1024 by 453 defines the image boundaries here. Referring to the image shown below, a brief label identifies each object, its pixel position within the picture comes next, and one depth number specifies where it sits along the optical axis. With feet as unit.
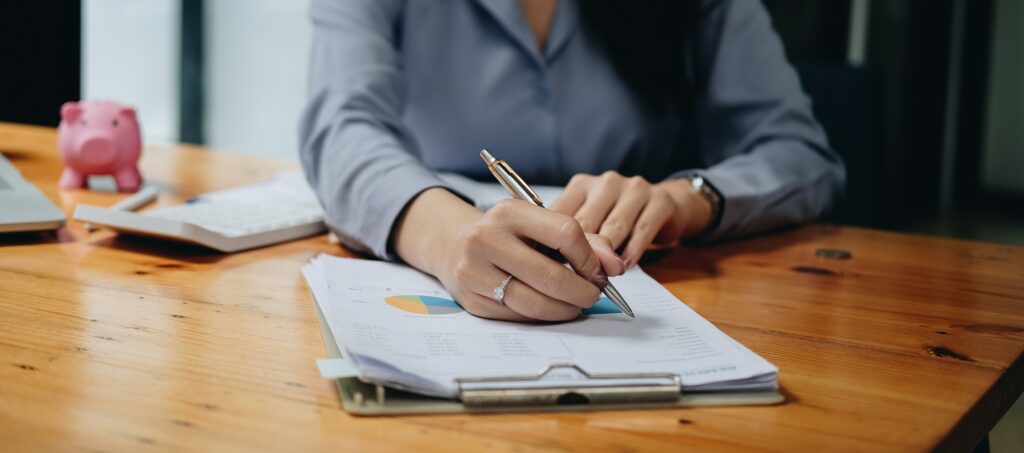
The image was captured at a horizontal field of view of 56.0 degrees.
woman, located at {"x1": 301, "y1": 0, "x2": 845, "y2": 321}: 3.58
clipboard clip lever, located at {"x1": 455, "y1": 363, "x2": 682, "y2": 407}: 1.77
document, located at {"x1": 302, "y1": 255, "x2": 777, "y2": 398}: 1.87
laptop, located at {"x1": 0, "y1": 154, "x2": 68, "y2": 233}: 3.08
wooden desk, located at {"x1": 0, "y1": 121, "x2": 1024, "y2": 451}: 1.67
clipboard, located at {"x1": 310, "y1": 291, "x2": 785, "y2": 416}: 1.76
